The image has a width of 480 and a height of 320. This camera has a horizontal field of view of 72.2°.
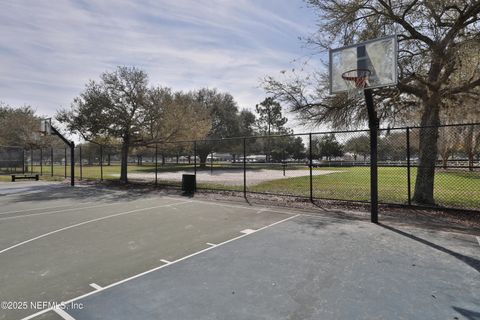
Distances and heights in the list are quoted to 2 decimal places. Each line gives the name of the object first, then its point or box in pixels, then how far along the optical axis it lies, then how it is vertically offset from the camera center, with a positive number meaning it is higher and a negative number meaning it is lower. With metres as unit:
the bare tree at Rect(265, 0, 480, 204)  9.35 +3.30
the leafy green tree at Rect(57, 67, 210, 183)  19.09 +2.59
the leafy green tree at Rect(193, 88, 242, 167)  44.88 +5.65
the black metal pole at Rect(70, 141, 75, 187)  18.58 -0.24
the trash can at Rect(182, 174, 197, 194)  14.47 -1.19
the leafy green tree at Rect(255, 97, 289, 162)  60.75 +6.96
